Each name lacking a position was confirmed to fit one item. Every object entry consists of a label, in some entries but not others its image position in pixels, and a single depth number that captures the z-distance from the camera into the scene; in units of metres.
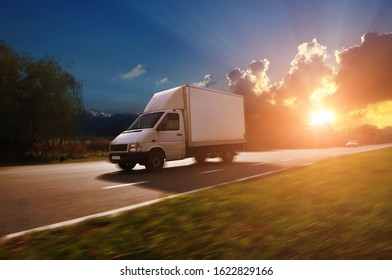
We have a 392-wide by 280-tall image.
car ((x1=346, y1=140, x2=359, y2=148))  40.60
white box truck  10.73
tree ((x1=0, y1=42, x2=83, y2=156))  20.13
